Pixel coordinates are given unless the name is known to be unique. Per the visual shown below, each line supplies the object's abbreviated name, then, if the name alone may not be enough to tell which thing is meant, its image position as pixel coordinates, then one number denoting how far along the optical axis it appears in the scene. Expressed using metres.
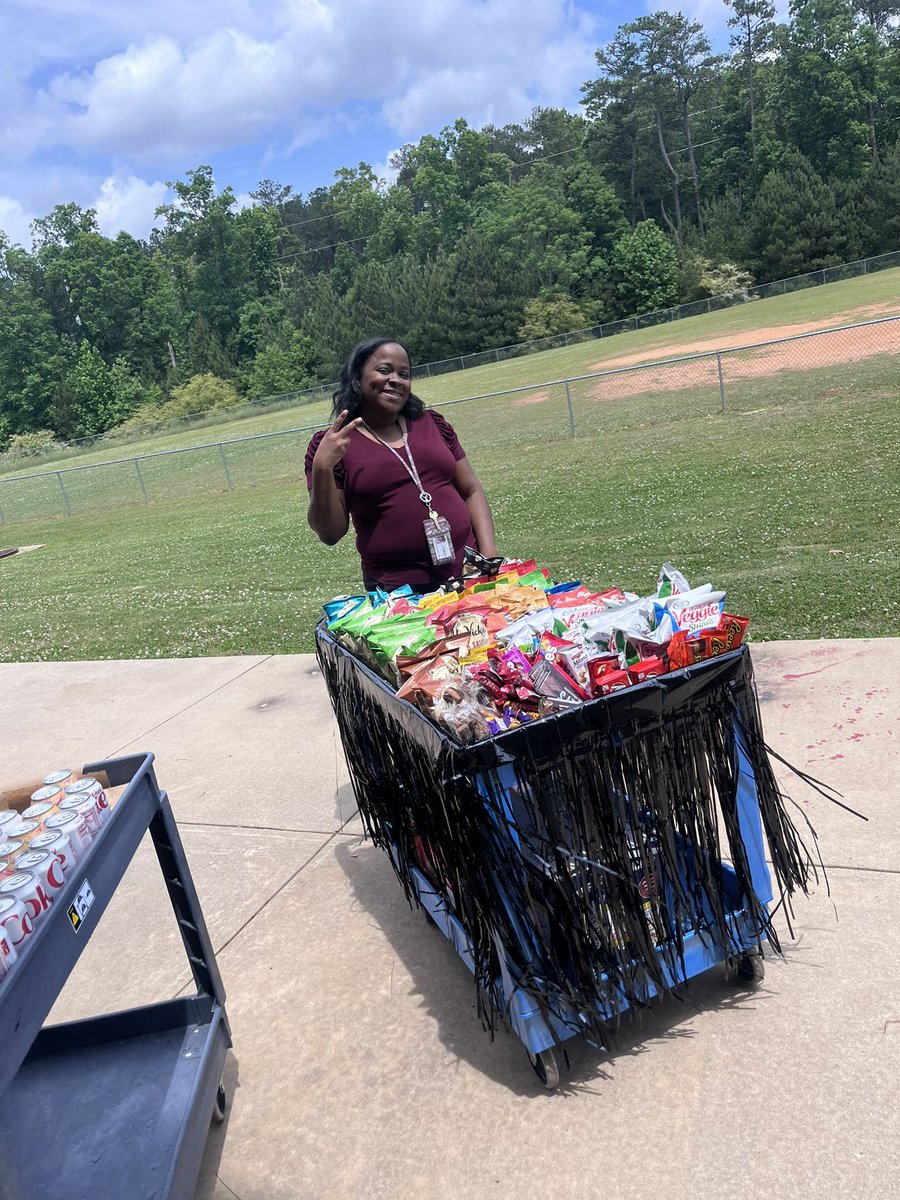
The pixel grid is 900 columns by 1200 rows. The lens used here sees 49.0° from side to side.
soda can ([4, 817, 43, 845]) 2.20
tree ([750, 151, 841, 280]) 60.97
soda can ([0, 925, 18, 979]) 1.83
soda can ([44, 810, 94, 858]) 2.18
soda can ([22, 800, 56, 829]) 2.29
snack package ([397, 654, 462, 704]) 2.62
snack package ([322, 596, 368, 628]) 3.64
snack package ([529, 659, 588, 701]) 2.46
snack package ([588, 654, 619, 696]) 2.47
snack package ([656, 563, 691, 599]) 2.82
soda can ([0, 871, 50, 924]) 1.93
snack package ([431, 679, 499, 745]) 2.44
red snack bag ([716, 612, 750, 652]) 2.57
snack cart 2.43
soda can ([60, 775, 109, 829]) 2.34
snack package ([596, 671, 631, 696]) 2.46
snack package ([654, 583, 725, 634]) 2.57
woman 3.71
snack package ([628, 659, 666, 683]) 2.48
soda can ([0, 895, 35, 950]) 1.87
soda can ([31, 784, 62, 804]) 2.39
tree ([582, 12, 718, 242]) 82.44
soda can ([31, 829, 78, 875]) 2.09
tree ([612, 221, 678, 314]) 64.12
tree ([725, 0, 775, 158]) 84.12
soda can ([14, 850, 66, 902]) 2.01
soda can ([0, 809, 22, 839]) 2.28
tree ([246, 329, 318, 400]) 66.44
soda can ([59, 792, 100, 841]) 2.27
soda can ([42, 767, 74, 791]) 2.52
